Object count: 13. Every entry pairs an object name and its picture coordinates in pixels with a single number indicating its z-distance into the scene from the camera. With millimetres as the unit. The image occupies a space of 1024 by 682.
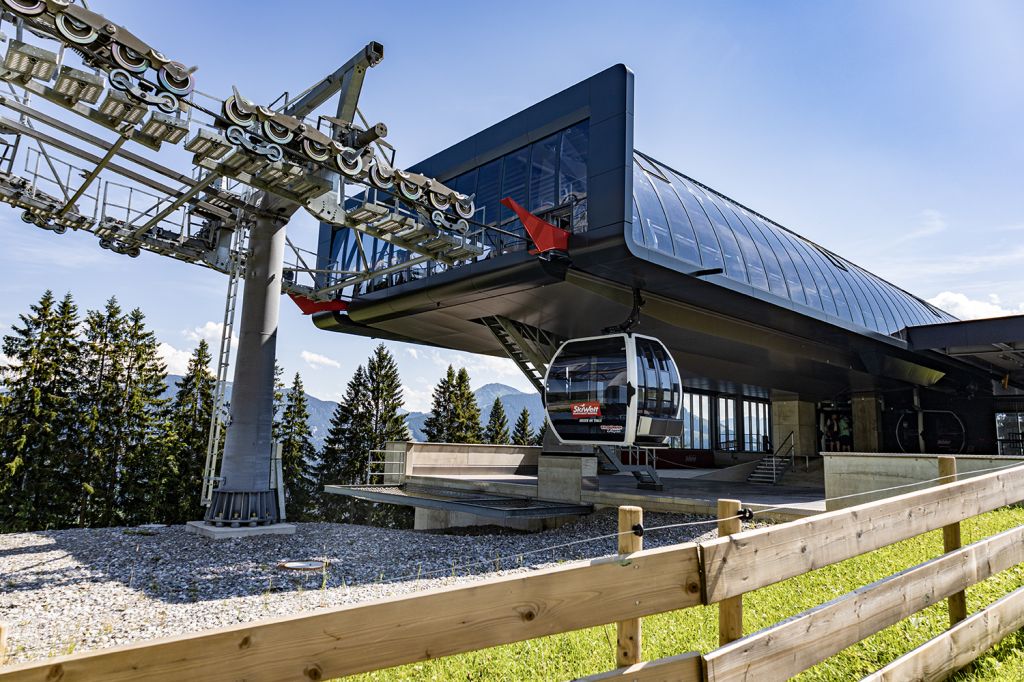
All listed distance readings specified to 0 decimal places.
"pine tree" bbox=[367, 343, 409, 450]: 67125
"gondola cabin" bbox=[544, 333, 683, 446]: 15086
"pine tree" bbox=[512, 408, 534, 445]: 77625
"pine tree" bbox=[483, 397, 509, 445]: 72500
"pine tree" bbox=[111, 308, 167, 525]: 46500
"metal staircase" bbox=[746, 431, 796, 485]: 30620
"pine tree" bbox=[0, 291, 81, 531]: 41094
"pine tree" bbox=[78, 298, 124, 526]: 44875
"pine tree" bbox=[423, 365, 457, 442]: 68938
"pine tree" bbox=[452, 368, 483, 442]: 68188
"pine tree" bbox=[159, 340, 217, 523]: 48594
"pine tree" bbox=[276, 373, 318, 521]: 57969
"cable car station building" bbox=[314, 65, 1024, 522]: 16859
